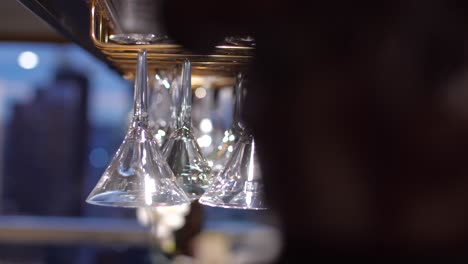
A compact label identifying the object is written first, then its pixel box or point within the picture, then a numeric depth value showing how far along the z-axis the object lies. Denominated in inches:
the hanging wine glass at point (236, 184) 49.2
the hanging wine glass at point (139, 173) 48.6
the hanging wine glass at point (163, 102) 60.0
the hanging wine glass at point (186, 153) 53.3
